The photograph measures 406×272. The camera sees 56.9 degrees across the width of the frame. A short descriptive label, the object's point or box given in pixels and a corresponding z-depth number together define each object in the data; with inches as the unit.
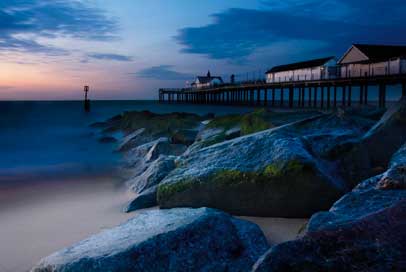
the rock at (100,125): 1240.3
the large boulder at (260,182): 187.6
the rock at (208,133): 362.5
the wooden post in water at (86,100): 2187.5
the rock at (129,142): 599.5
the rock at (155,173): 279.0
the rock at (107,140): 749.9
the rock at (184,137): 450.6
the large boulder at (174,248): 121.7
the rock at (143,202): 237.9
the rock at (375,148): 209.8
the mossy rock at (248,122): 336.8
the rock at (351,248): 72.9
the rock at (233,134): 348.8
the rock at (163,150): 411.5
